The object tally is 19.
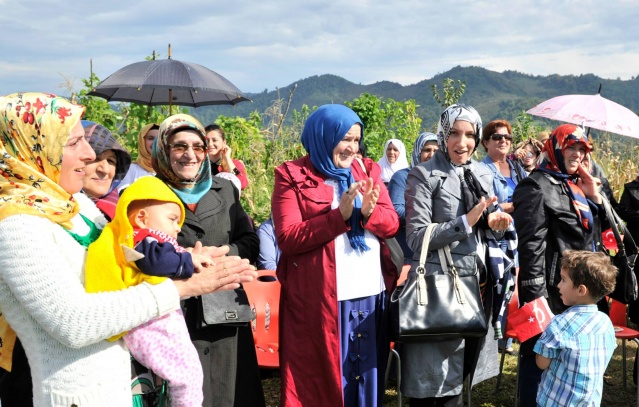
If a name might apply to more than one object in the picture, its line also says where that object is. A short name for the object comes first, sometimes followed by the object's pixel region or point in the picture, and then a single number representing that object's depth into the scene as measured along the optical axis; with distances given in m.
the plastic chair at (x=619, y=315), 4.80
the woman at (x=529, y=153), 7.09
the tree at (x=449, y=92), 18.33
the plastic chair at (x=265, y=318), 4.18
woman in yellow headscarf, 1.83
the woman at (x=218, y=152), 5.81
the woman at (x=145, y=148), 4.93
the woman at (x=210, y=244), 2.88
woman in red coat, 3.22
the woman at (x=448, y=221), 3.41
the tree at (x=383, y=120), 10.09
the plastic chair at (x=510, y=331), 4.07
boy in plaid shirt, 3.18
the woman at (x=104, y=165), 3.15
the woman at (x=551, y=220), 3.61
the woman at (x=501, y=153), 6.18
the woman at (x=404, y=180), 4.89
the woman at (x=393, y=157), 6.95
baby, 2.08
